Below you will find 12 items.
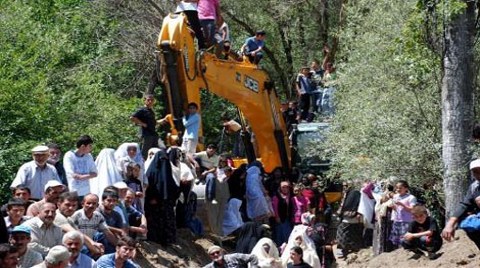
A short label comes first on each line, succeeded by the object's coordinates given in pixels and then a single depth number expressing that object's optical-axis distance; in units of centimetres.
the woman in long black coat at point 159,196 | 2044
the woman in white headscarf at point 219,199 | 2292
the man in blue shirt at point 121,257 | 1393
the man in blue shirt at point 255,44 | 2906
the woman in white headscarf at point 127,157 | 1930
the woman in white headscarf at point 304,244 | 2164
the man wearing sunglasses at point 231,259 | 1741
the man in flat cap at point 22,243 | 1270
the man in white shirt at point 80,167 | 1805
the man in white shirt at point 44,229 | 1404
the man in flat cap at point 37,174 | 1689
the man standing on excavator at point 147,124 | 2134
